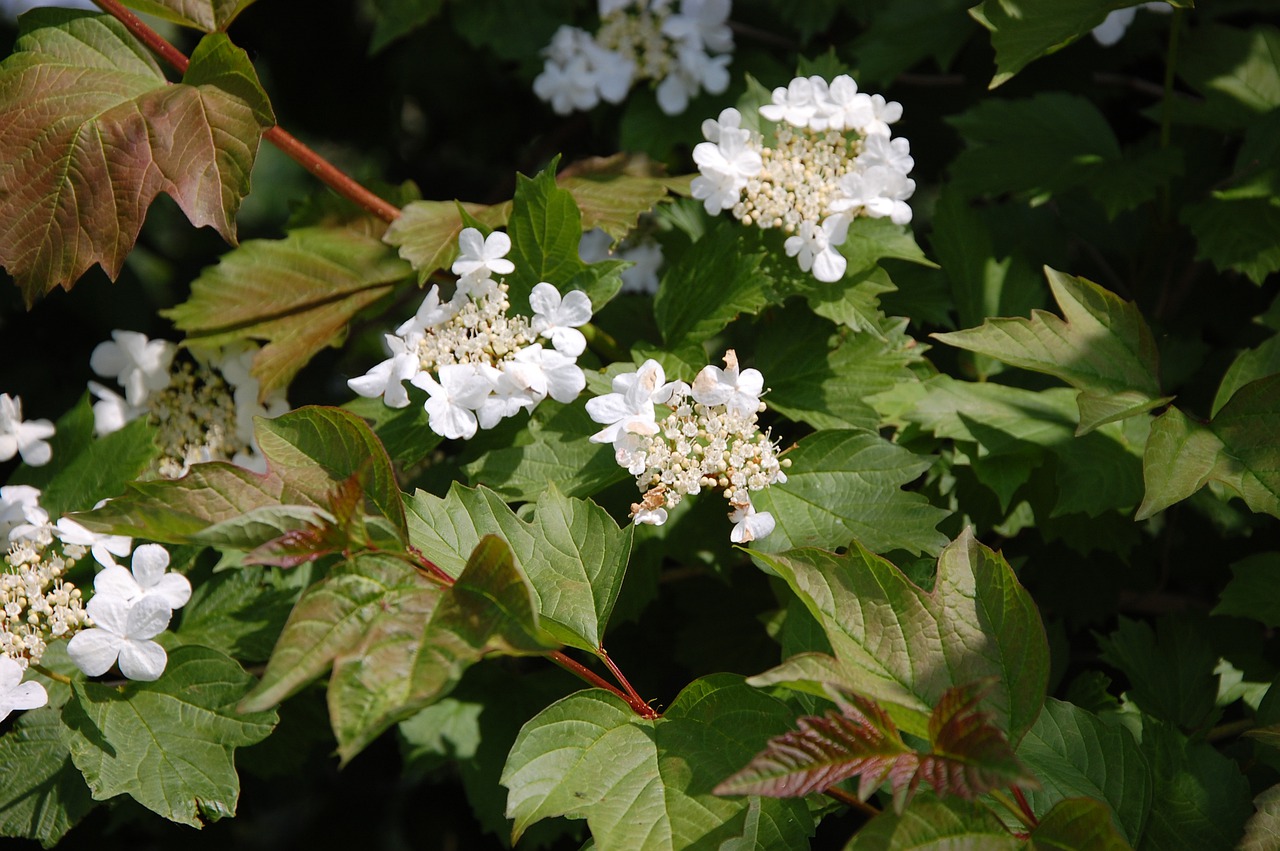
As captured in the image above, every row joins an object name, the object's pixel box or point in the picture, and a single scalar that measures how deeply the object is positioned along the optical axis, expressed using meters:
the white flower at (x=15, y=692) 0.73
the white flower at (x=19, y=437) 0.80
